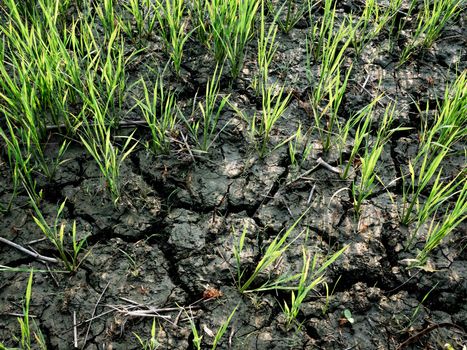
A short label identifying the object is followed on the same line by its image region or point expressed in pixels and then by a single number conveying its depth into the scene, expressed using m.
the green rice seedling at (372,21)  2.31
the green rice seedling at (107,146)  1.74
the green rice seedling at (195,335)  1.49
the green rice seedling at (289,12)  2.41
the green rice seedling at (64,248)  1.67
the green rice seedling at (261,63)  2.05
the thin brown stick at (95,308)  1.59
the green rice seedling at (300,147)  1.99
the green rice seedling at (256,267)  1.59
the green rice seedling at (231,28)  2.04
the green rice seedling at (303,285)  1.55
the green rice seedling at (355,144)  1.87
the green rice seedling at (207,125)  1.95
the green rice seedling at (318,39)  2.22
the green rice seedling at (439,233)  1.63
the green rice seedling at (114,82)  1.87
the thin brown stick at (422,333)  1.63
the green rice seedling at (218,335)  1.51
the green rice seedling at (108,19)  2.12
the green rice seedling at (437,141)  1.76
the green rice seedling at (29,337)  1.43
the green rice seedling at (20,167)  1.71
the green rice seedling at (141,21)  2.19
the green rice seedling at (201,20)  2.23
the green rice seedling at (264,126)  1.91
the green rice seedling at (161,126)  1.89
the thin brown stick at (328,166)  2.00
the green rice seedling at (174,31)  2.07
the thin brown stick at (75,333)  1.58
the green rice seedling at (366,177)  1.74
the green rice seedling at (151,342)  1.51
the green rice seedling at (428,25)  2.23
